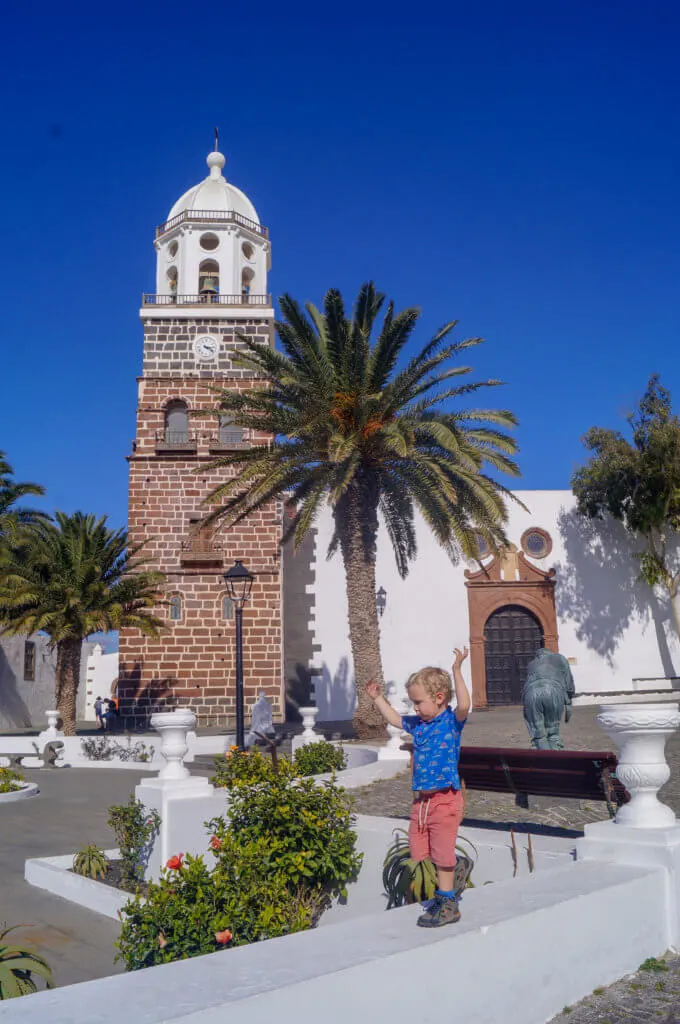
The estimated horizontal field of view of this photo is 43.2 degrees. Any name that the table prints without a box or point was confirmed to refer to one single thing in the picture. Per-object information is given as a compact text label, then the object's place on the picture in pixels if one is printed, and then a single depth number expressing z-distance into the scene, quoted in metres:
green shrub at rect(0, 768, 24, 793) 11.85
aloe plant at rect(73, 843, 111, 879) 7.11
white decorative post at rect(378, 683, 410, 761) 11.38
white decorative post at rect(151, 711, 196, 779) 7.25
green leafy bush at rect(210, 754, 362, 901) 5.29
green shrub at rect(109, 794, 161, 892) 6.96
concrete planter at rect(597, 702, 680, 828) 4.31
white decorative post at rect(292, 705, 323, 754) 14.59
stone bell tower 21.27
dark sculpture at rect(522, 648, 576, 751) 8.43
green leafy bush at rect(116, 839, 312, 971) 4.29
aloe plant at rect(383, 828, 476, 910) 3.98
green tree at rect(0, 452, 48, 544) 25.75
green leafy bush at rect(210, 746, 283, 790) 5.83
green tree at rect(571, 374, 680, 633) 21.94
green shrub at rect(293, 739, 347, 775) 11.05
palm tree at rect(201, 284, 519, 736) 14.41
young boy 4.02
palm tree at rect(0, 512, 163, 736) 17.98
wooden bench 5.80
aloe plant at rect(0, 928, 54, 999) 3.62
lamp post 12.66
